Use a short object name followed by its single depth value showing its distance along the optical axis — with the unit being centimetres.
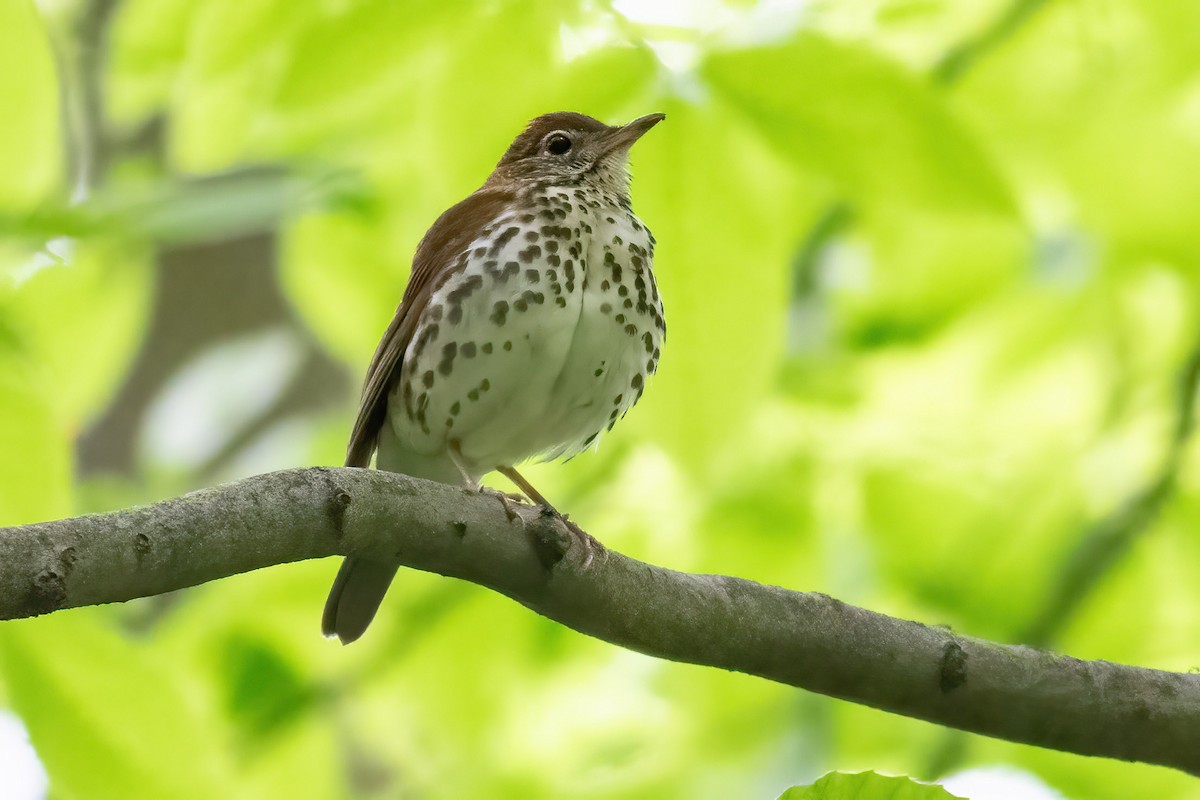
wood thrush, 782
